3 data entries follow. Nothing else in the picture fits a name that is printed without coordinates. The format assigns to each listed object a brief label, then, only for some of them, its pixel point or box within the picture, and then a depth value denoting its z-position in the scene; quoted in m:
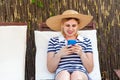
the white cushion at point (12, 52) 3.37
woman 3.19
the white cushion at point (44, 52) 3.43
